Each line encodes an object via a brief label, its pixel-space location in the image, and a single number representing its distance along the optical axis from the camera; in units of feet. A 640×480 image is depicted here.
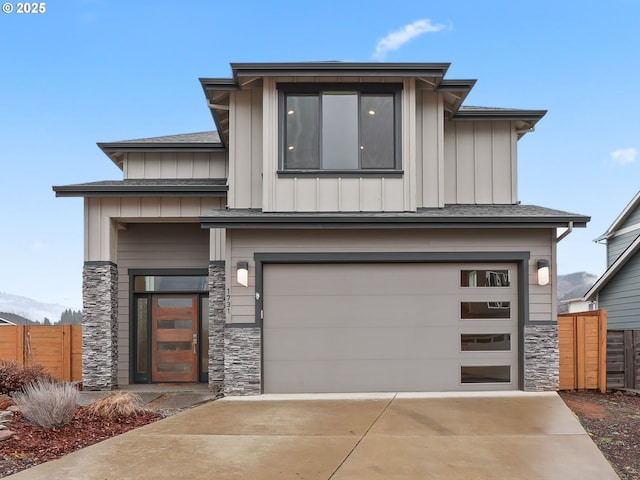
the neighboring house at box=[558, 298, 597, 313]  69.54
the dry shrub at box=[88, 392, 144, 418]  23.48
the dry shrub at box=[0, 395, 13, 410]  24.21
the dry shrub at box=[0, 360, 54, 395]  27.78
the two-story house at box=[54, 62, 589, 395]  29.58
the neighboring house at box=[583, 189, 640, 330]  47.14
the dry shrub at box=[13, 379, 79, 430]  20.76
